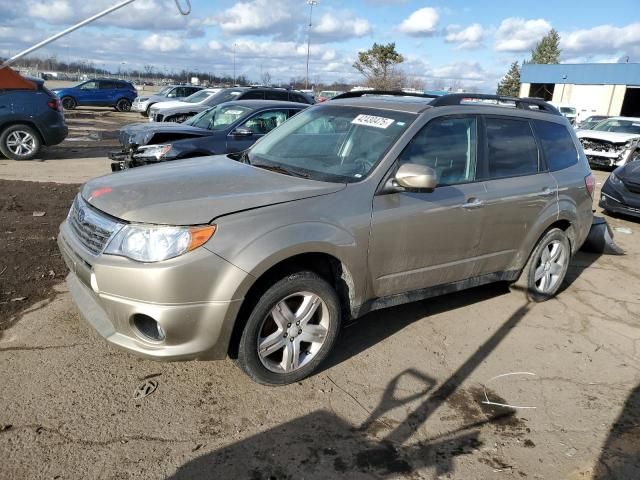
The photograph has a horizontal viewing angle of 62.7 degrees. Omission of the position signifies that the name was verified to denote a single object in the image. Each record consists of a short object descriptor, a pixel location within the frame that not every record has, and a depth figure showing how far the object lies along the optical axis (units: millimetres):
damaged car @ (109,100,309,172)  7832
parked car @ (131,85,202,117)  25864
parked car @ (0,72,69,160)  11109
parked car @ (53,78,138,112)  29281
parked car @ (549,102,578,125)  30659
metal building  42656
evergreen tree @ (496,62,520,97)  74375
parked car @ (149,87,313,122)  13938
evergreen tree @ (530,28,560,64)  76250
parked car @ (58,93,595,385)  2881
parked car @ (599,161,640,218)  8758
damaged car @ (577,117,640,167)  15602
